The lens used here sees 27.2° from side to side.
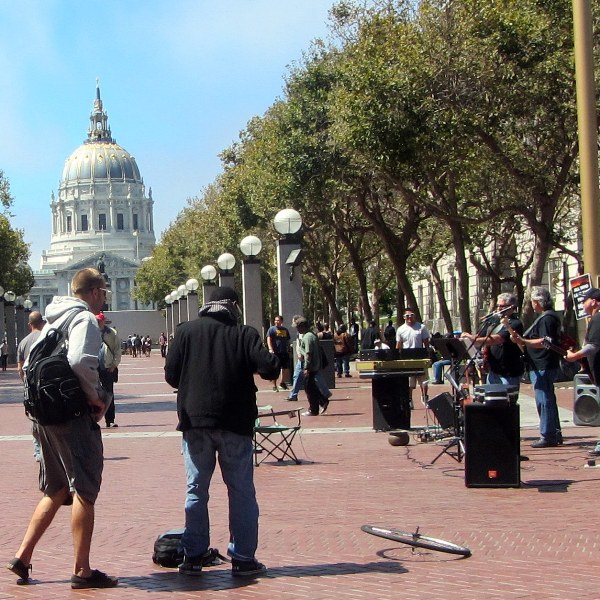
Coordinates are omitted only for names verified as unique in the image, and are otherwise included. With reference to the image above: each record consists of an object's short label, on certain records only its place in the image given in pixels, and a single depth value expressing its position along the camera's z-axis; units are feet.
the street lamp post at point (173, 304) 197.21
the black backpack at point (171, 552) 24.45
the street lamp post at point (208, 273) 123.85
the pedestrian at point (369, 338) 107.04
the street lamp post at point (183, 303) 173.06
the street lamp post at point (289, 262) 79.41
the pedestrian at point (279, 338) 76.95
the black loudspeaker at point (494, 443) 33.81
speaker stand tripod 39.52
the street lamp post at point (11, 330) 222.48
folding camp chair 39.65
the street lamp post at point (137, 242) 630.25
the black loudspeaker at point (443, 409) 43.32
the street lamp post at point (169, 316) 217.60
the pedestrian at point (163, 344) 225.02
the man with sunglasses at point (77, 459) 22.74
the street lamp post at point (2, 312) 193.51
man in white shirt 75.72
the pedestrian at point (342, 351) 103.19
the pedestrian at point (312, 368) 62.18
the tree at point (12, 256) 241.55
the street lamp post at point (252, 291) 96.48
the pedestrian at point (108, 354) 43.80
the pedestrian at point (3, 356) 188.85
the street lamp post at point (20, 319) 251.70
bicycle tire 24.34
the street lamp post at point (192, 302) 160.55
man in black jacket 23.53
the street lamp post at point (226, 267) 102.58
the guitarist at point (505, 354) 41.63
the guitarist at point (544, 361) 40.63
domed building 628.28
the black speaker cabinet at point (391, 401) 50.11
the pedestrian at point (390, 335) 115.39
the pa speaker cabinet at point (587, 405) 36.19
